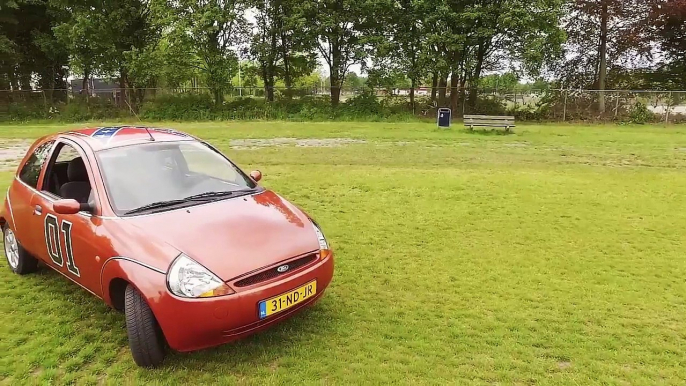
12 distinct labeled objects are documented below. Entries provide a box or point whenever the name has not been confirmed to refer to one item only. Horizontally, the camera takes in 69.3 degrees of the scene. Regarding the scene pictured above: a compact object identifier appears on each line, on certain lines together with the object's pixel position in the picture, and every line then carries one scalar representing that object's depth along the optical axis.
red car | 3.12
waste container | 19.22
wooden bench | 17.42
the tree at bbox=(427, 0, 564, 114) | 22.59
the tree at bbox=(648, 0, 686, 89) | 23.19
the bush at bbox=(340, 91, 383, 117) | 25.00
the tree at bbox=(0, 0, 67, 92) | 27.38
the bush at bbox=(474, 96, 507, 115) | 24.39
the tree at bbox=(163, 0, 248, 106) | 24.83
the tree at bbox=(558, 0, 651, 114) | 23.83
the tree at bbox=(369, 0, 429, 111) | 24.21
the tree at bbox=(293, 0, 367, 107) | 24.59
